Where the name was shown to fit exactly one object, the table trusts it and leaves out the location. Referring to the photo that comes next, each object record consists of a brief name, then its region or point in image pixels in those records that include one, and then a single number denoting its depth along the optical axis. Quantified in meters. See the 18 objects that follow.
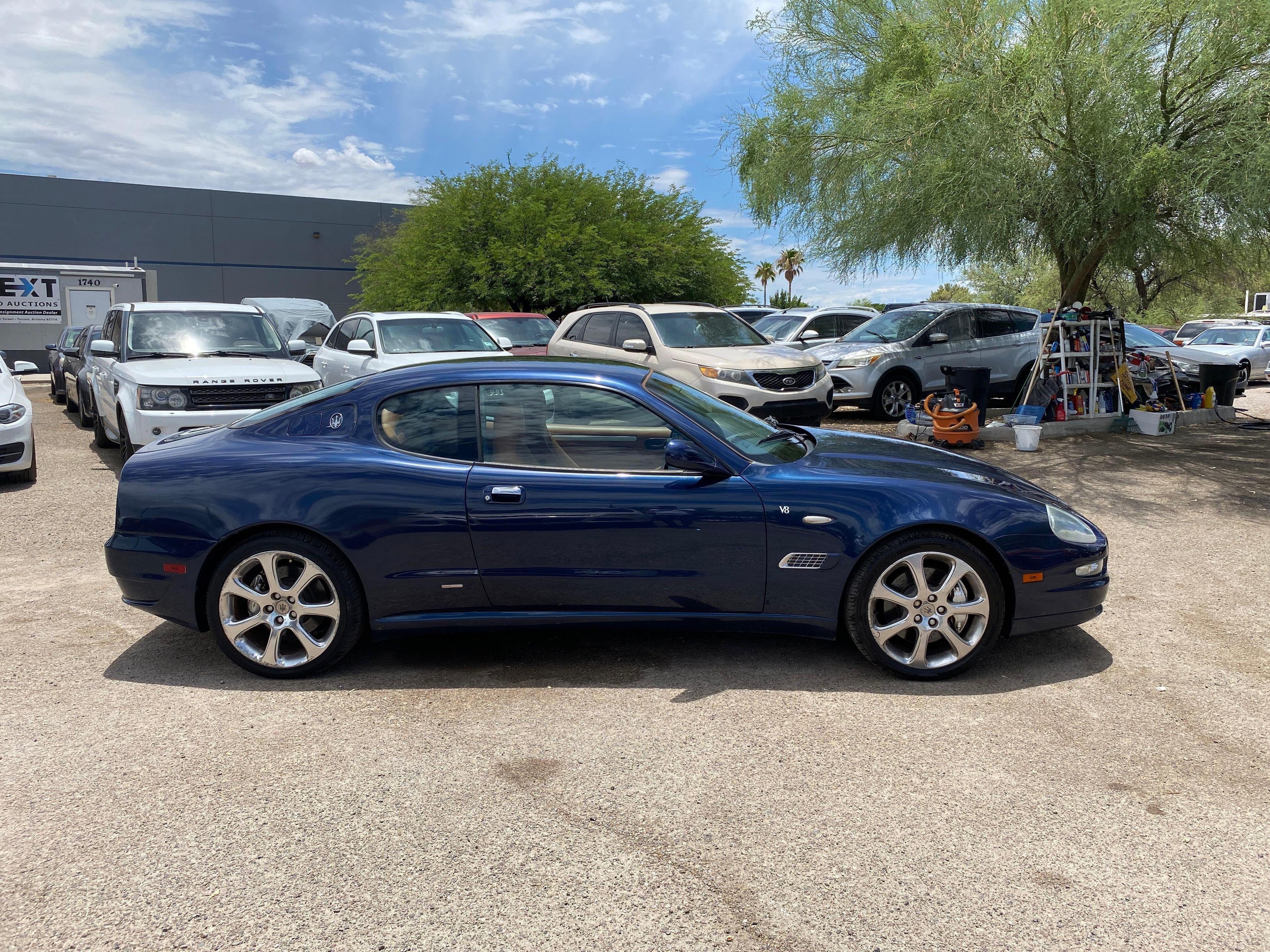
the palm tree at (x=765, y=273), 93.44
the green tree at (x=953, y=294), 64.50
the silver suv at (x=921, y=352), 14.35
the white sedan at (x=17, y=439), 9.51
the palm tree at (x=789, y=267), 85.94
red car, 16.31
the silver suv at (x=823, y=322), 18.02
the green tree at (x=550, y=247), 28.03
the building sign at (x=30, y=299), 25.28
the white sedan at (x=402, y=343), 11.73
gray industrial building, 37.06
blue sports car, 4.41
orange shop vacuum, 11.96
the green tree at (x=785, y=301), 63.56
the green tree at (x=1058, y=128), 10.41
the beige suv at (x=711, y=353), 11.40
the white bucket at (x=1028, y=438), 11.75
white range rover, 9.28
